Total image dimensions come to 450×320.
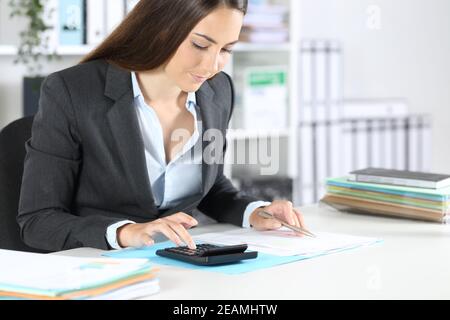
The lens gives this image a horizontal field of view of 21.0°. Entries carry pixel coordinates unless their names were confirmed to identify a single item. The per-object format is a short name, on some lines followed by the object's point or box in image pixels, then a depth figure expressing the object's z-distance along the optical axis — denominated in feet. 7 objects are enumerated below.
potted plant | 12.12
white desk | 6.76
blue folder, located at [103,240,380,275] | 7.60
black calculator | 7.65
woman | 8.76
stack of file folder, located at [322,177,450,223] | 9.17
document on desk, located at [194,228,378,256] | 8.23
